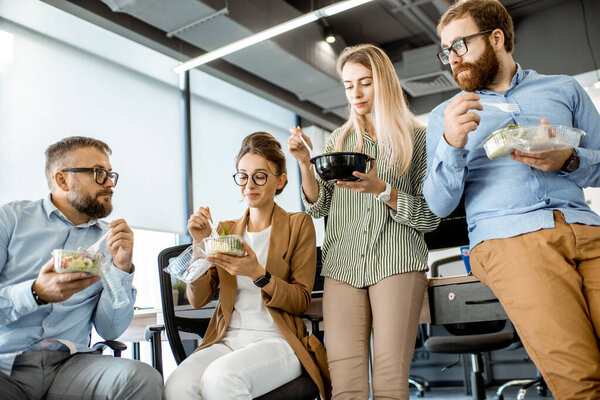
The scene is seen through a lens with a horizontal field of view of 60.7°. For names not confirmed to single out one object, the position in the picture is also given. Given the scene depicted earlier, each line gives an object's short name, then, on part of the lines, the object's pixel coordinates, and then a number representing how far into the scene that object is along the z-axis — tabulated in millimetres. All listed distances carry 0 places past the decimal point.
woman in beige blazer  1535
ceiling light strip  4320
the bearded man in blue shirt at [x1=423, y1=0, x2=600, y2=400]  1287
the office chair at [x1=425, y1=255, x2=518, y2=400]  3299
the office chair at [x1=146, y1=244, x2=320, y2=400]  2025
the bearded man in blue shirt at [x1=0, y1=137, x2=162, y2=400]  1501
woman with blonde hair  1607
